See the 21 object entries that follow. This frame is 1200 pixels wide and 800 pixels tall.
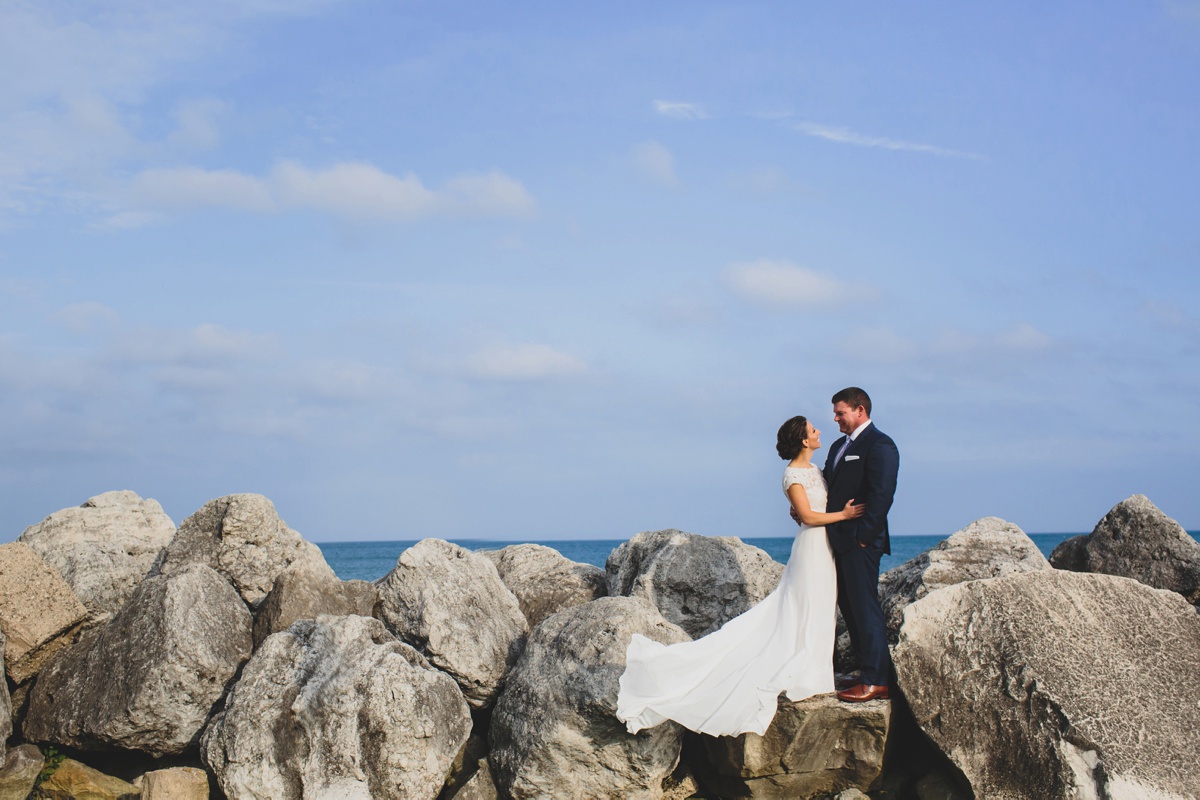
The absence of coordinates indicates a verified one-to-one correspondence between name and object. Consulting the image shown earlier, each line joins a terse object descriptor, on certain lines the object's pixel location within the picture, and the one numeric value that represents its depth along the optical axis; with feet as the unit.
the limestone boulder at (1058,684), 28.89
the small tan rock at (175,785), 32.50
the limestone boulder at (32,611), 36.45
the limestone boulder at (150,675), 34.40
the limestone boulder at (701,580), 39.01
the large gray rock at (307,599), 36.91
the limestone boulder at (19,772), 33.91
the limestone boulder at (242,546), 40.19
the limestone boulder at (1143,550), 40.42
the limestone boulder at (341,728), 31.42
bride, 29.86
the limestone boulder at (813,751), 30.48
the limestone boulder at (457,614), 35.14
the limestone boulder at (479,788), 32.40
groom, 31.68
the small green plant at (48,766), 34.42
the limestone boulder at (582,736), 31.14
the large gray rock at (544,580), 41.93
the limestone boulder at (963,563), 36.42
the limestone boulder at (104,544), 41.81
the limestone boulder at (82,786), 34.22
